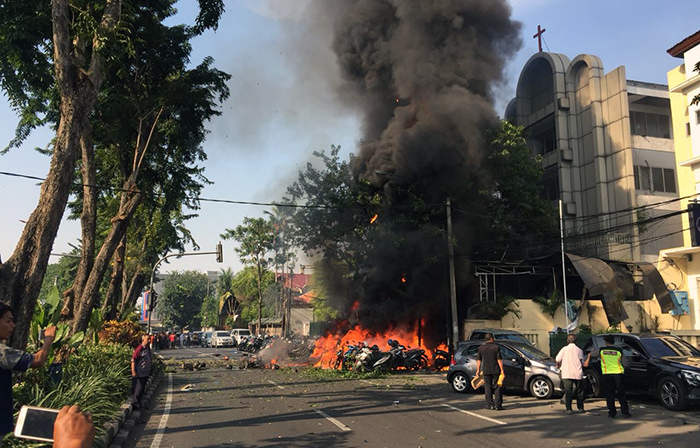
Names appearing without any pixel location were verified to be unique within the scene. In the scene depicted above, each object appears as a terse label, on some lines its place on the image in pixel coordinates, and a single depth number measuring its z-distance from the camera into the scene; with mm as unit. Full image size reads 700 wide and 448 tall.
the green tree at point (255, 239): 51281
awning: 25047
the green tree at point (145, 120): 17781
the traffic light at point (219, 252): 29625
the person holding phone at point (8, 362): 3831
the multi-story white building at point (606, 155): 33125
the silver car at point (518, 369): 13141
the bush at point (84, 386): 8047
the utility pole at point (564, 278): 24291
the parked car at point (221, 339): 52406
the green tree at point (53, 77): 8938
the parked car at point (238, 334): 52266
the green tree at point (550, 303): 26247
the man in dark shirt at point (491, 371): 11438
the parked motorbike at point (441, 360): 22250
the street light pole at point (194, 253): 28666
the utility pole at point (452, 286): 21359
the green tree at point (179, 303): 92125
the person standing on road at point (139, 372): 11789
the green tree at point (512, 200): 28734
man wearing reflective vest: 10406
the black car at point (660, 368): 10946
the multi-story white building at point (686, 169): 24234
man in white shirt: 11180
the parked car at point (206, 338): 61250
